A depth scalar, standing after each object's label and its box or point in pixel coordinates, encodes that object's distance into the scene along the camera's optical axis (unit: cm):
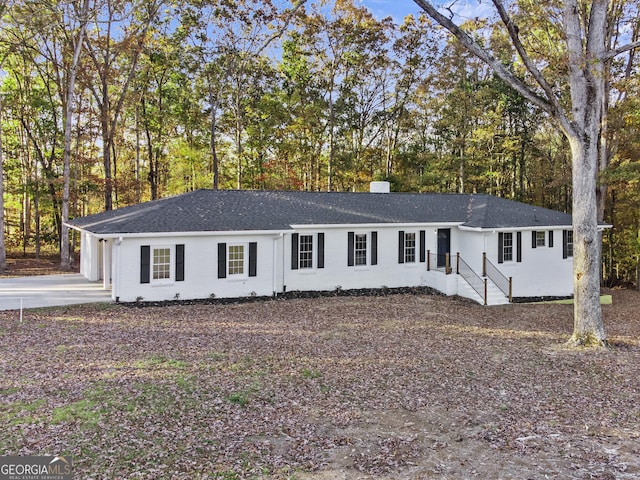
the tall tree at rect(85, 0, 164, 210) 2231
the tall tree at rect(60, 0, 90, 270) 1978
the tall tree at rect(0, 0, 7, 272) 1978
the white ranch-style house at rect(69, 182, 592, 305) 1428
